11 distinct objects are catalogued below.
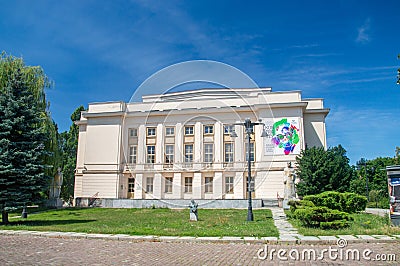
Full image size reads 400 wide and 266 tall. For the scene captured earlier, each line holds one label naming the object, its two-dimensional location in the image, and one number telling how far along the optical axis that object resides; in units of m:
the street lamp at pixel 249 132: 15.54
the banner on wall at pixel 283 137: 34.88
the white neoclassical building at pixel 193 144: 35.31
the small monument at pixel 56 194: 29.23
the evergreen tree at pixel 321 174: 26.77
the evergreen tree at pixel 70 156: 46.38
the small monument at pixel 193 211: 16.53
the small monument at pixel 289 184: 24.26
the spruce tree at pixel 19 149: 14.70
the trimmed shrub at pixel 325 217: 11.38
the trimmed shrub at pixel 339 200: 12.36
